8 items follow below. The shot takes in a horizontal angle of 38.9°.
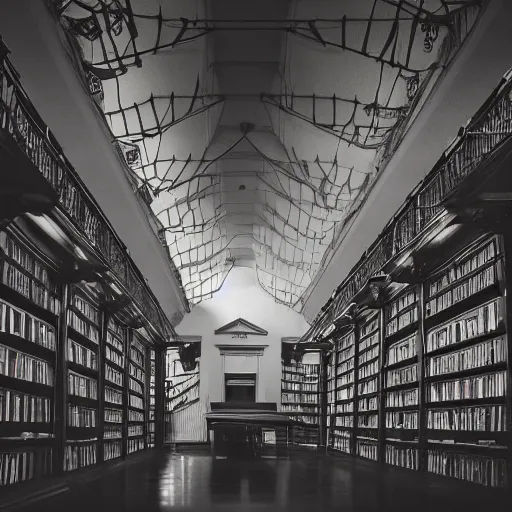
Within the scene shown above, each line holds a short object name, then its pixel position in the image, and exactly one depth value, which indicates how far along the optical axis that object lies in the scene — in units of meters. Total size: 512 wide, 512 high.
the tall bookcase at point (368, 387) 9.13
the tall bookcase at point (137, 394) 11.66
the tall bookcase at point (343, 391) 11.02
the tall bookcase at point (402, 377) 7.14
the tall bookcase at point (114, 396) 9.20
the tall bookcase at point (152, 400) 14.37
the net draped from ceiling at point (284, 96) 6.23
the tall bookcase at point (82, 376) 6.93
